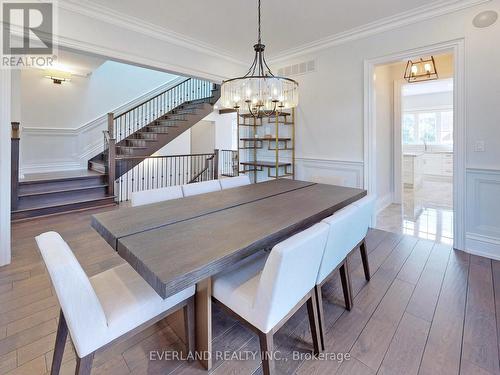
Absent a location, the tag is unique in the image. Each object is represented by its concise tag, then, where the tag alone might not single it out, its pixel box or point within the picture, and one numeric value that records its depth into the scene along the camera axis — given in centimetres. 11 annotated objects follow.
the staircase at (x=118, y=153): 429
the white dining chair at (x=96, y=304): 105
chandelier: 260
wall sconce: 563
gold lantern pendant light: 424
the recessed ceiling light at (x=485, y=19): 265
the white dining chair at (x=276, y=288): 114
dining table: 116
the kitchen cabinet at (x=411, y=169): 590
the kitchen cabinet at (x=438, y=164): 749
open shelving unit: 459
